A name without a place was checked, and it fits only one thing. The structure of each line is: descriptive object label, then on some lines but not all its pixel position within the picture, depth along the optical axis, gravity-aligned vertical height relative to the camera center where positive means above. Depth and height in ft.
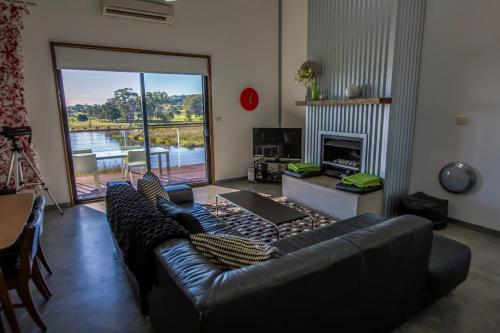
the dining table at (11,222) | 5.53 -2.07
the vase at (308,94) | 15.20 +1.32
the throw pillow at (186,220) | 6.31 -2.11
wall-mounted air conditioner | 13.51 +5.21
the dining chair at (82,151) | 14.89 -1.47
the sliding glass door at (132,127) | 14.73 -0.29
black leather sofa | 3.81 -2.49
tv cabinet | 18.41 -3.09
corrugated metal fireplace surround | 11.34 +2.02
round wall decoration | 10.83 -2.22
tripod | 11.97 -1.87
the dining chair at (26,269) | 5.78 -2.94
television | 17.22 -1.33
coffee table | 9.50 -3.07
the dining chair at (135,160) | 16.11 -2.08
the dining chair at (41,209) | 6.96 -2.00
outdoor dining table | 15.69 -1.73
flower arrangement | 14.62 +2.32
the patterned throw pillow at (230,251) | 4.94 -2.20
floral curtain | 12.18 +1.85
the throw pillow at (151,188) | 8.75 -2.03
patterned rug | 10.95 -4.10
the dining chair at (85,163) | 14.76 -2.04
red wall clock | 18.39 +1.32
